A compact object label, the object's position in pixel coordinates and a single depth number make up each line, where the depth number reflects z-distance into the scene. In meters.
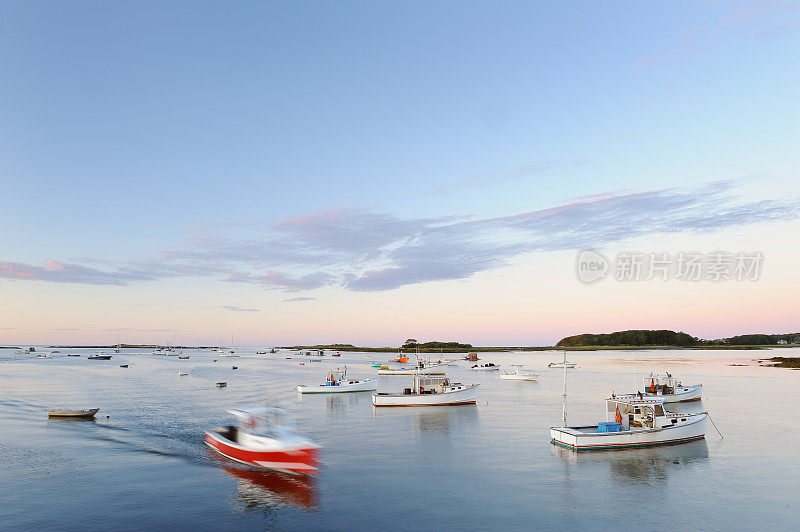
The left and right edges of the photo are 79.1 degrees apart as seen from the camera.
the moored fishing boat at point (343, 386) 71.12
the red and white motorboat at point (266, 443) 27.59
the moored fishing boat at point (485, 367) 127.76
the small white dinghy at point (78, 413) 46.78
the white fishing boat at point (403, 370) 115.19
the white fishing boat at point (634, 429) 33.69
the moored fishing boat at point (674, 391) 62.25
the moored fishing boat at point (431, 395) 56.97
